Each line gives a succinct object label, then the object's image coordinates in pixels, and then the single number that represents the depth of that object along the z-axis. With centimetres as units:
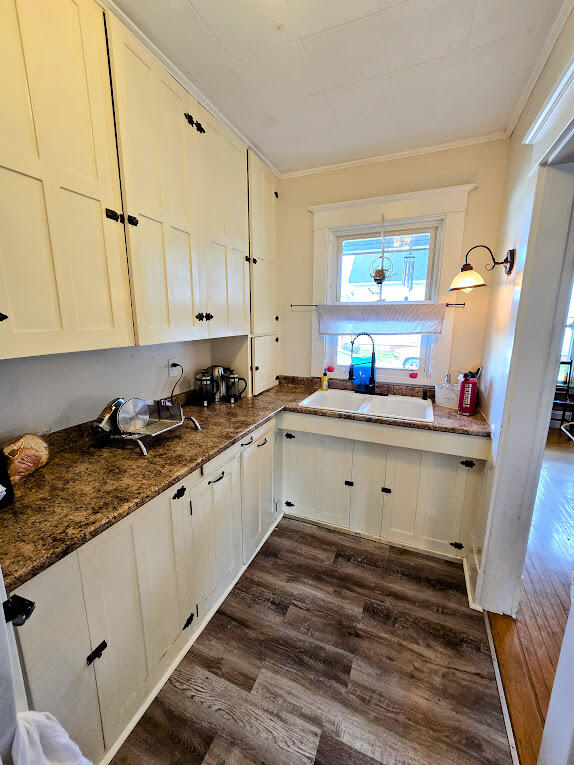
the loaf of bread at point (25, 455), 116
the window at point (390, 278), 235
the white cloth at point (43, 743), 52
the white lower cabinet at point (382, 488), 196
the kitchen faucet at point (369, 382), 247
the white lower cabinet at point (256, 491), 186
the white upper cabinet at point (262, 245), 225
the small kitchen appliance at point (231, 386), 232
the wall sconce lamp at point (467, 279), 171
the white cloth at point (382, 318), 228
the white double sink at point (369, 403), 229
